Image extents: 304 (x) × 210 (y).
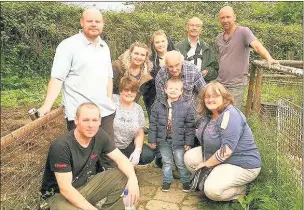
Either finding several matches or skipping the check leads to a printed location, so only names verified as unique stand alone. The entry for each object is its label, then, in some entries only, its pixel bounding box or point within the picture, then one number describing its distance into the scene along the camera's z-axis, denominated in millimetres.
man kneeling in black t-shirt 2140
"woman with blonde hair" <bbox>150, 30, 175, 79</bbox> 3078
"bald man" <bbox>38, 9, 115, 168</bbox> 2423
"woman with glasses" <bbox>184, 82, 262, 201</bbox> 2577
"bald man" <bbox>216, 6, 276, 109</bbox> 3394
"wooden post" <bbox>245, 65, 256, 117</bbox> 3904
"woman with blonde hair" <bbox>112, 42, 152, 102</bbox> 2938
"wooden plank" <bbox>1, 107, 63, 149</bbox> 1904
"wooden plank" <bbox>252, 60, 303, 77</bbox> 2501
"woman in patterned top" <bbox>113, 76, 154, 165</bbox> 2916
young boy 2926
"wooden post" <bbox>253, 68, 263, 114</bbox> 3733
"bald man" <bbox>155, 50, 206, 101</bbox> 2861
